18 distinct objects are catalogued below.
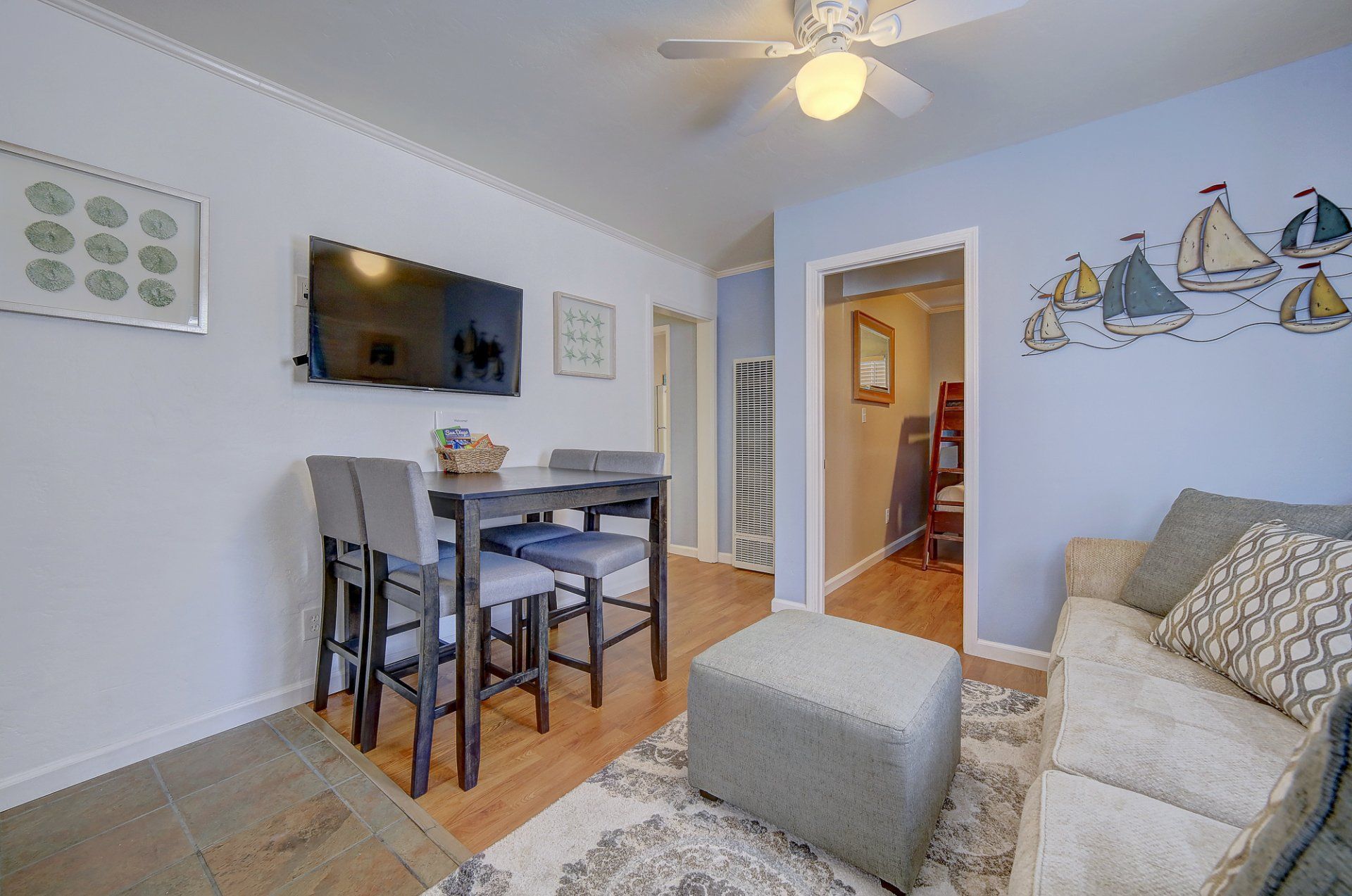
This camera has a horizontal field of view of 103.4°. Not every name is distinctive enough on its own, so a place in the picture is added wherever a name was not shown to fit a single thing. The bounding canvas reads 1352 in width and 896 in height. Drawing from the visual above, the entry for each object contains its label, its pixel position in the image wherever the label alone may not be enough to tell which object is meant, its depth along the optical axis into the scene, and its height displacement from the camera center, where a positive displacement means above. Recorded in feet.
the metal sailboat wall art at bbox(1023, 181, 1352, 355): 6.20 +2.06
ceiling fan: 4.73 +3.75
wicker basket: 7.61 -0.20
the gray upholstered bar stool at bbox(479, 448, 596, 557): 7.56 -1.30
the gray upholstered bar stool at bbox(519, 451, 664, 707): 6.76 -1.49
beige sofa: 2.52 -1.95
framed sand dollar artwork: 5.06 +2.06
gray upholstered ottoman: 3.91 -2.30
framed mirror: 13.23 +2.23
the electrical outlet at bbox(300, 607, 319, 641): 6.93 -2.33
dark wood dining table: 5.26 -0.70
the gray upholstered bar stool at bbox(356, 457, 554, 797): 5.12 -1.49
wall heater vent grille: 13.47 -0.46
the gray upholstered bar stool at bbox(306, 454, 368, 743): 5.96 -1.38
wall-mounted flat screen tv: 6.69 +1.73
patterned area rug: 4.10 -3.36
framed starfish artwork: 10.18 +2.16
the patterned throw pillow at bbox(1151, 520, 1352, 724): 3.68 -1.36
